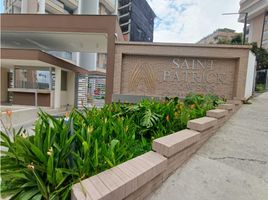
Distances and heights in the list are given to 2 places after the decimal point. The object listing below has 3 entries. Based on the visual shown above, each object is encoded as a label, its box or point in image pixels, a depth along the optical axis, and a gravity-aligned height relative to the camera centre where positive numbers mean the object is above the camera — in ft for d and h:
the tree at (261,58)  46.19 +13.03
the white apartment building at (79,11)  52.04 +30.40
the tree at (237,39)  56.82 +23.10
